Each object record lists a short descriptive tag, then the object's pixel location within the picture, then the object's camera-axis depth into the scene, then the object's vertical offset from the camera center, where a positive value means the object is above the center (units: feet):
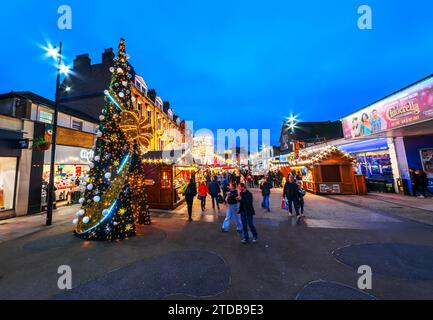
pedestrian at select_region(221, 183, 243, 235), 20.74 -3.56
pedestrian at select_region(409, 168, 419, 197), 39.34 -2.47
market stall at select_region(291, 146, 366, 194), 46.21 -0.13
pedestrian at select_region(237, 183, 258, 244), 18.21 -3.81
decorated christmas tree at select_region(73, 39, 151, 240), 20.04 +1.50
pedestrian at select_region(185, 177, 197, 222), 27.32 -1.95
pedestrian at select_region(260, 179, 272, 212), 31.30 -3.06
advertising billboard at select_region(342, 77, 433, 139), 27.68 +11.53
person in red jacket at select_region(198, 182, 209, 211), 32.60 -2.35
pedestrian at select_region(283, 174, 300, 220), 25.36 -2.53
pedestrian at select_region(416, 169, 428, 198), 38.19 -2.89
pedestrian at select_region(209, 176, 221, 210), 34.53 -2.19
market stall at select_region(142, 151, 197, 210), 35.45 -0.41
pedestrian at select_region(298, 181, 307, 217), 26.03 -3.61
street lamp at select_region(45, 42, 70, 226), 25.49 +16.88
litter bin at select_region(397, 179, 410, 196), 41.88 -4.18
